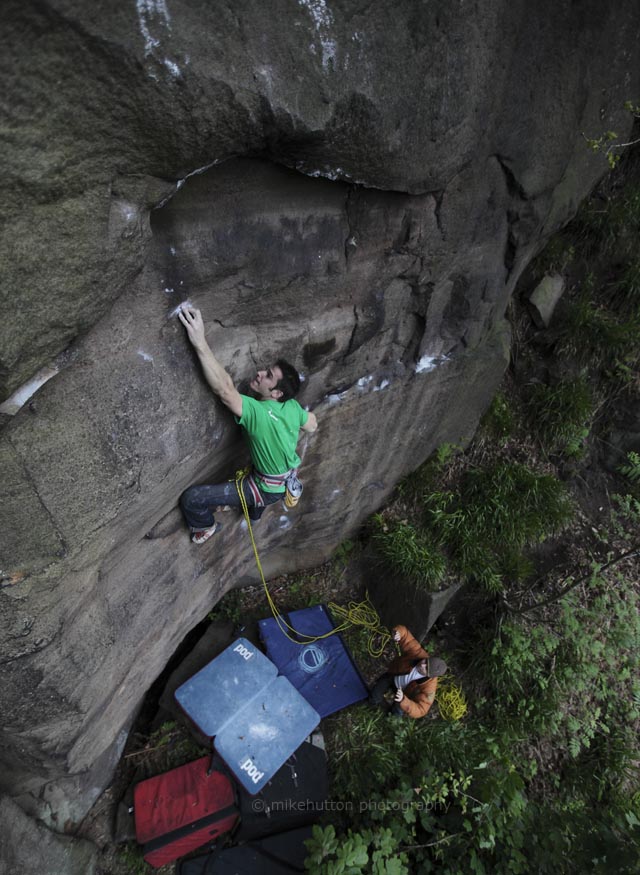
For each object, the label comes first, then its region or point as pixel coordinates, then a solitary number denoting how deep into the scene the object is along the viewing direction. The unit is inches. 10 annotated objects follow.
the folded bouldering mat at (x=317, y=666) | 194.9
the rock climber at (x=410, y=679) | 183.2
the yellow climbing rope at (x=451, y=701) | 199.6
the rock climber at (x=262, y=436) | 116.6
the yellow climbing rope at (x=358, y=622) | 205.9
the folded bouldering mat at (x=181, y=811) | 156.3
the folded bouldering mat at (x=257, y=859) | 156.9
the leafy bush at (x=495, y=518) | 208.4
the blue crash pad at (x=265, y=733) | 164.1
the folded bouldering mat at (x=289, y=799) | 163.8
